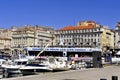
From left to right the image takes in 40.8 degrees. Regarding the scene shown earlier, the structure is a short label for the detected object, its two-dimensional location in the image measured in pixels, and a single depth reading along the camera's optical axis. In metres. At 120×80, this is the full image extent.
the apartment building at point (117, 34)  73.48
